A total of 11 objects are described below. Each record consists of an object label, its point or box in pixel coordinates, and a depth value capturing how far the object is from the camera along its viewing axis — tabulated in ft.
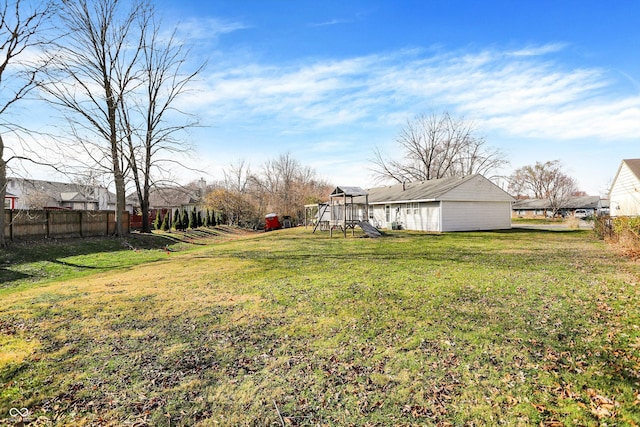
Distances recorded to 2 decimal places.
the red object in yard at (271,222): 110.32
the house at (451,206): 76.28
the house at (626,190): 65.67
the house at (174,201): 136.98
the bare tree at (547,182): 188.14
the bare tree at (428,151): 129.80
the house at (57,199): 104.42
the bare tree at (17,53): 37.58
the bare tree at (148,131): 68.33
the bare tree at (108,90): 62.49
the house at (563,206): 190.70
